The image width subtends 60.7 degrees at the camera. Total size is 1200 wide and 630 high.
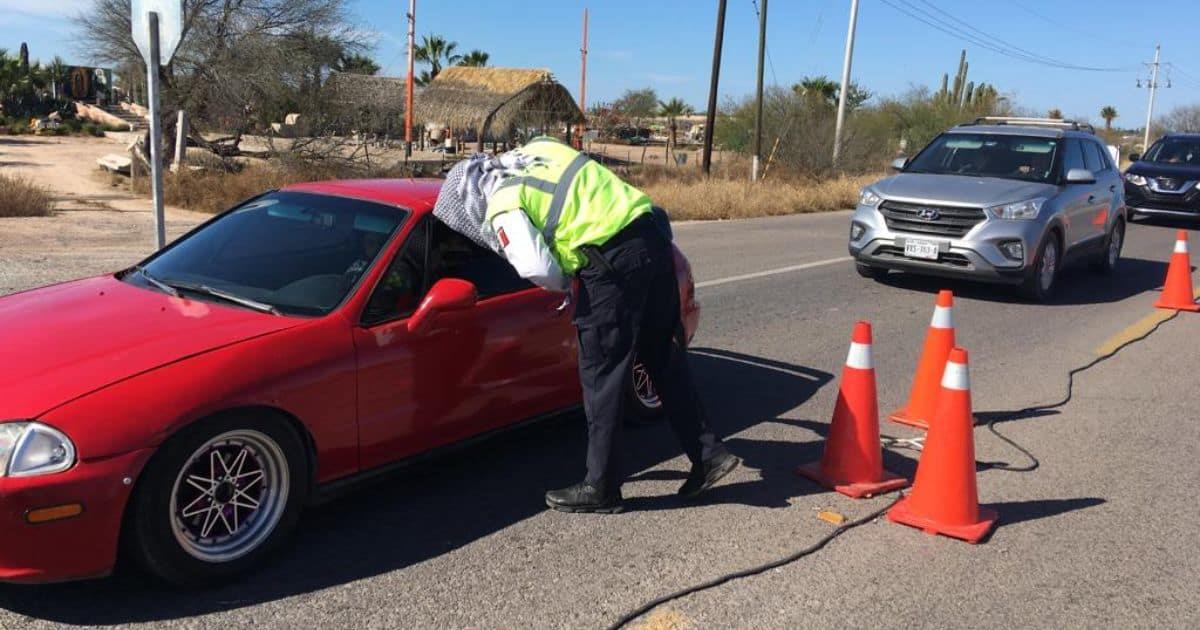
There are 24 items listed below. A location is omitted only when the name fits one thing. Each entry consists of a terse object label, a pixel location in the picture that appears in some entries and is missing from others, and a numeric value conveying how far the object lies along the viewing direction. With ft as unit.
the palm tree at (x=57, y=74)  150.41
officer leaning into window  13.35
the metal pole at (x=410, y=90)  96.46
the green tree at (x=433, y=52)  221.25
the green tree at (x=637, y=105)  204.89
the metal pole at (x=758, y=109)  94.02
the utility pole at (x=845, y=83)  99.76
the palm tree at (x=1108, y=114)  307.99
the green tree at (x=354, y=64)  79.51
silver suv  33.65
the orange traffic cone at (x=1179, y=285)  34.35
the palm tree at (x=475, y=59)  230.48
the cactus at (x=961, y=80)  174.42
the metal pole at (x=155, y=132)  27.53
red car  10.62
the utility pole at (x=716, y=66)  95.40
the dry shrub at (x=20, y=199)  45.88
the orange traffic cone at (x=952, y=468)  14.57
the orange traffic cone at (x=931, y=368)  19.24
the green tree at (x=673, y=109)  284.00
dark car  65.10
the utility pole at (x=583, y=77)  148.77
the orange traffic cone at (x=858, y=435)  15.89
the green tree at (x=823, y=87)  179.11
